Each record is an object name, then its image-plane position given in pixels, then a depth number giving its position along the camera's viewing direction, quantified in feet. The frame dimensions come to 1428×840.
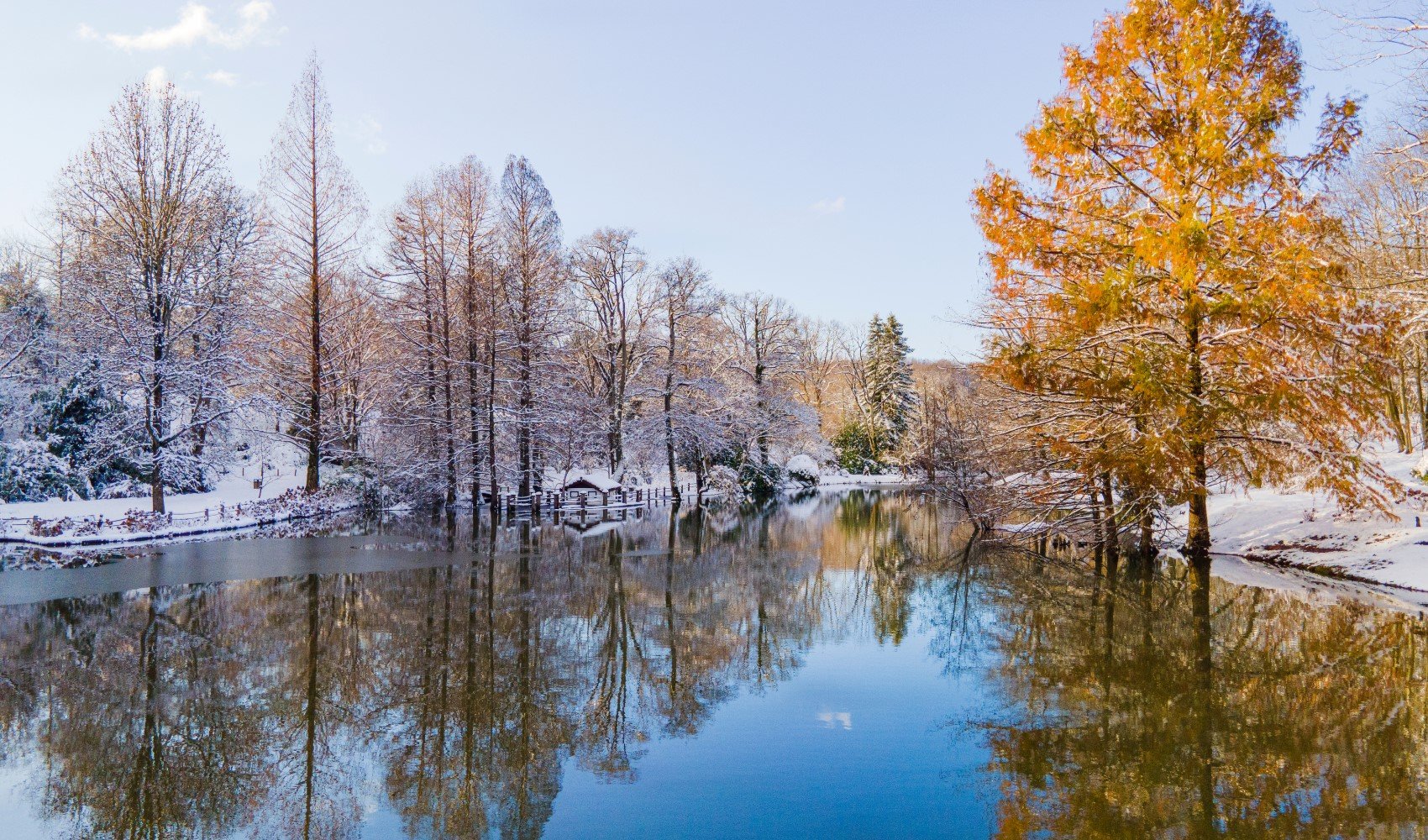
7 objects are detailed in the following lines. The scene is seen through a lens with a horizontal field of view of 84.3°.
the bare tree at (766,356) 136.26
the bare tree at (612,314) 125.29
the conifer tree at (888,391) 198.90
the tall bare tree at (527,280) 102.58
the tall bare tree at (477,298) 97.91
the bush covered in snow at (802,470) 152.35
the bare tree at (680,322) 121.60
